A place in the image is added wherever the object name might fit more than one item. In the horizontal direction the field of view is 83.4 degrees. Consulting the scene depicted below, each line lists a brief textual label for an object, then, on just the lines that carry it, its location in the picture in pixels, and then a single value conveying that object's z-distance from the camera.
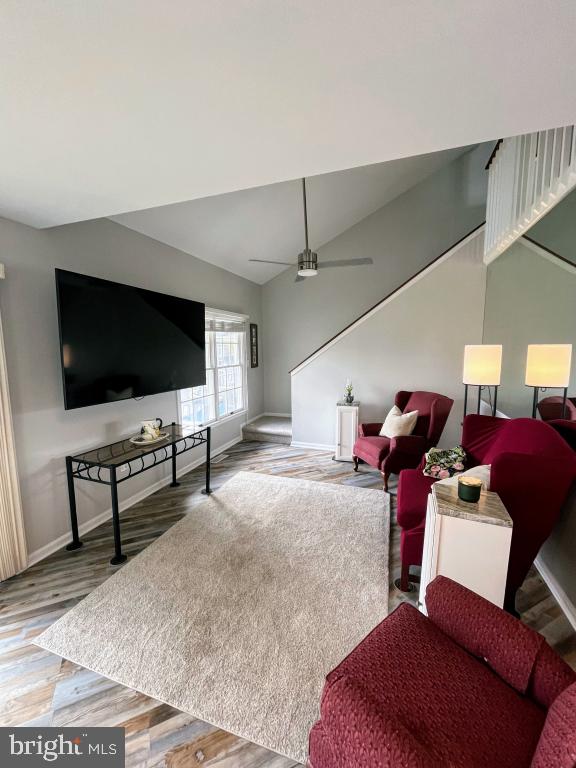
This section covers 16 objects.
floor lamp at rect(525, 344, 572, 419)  2.29
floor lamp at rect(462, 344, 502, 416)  2.85
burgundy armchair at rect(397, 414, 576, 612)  1.60
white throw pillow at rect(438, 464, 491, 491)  1.73
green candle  1.53
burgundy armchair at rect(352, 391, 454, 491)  3.25
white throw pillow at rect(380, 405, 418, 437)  3.55
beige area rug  1.39
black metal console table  2.28
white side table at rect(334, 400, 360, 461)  4.24
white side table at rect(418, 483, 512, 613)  1.44
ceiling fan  3.53
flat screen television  2.28
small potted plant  4.33
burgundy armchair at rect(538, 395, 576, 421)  2.63
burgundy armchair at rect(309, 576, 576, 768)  0.75
